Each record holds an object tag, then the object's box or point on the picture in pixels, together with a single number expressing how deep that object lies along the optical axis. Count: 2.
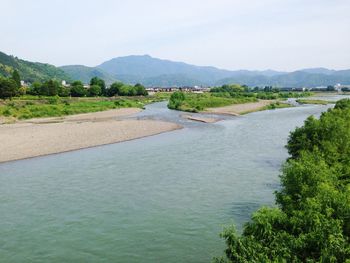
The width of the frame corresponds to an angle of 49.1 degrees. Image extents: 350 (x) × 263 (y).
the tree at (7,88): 100.76
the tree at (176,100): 136.04
